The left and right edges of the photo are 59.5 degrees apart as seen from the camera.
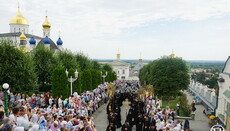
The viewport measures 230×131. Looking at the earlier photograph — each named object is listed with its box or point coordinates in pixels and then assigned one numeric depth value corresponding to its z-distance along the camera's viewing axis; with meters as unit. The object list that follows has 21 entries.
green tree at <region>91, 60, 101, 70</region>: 55.41
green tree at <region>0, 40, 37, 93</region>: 19.54
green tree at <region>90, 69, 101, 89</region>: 30.91
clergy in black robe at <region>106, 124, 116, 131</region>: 11.53
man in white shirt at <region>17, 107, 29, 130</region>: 7.36
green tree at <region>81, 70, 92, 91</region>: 27.58
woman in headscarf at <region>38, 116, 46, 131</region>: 7.84
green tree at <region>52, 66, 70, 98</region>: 19.89
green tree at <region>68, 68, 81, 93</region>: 23.06
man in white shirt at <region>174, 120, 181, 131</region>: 10.56
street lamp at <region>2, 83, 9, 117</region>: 8.84
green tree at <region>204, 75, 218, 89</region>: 63.31
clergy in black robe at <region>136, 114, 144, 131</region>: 13.48
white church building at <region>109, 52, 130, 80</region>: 93.94
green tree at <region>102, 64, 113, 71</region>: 71.81
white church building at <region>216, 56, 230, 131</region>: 16.41
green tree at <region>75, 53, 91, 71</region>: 40.69
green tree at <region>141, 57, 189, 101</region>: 25.56
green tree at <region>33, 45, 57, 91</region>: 28.60
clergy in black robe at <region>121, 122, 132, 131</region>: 11.27
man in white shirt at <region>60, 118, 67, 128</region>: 9.40
